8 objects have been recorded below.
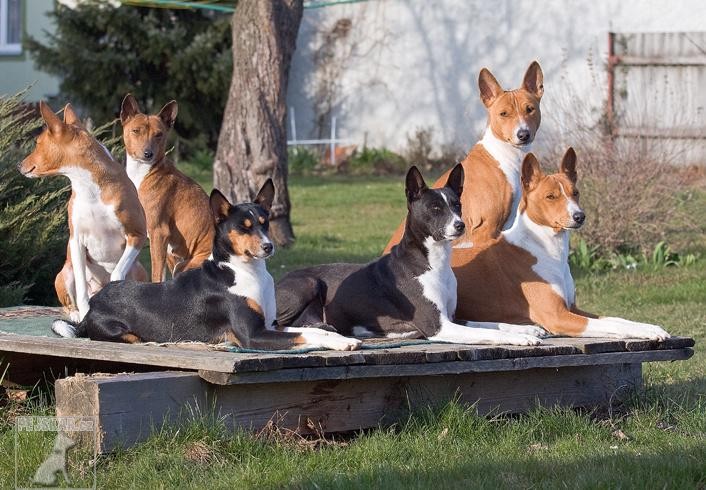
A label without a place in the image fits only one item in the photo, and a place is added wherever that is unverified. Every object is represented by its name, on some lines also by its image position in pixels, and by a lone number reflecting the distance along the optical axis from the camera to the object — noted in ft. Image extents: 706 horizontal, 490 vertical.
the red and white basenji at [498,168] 45.06
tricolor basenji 35.42
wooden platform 31.81
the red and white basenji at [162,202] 44.19
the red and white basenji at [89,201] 40.98
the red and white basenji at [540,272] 39.81
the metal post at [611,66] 128.99
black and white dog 37.96
